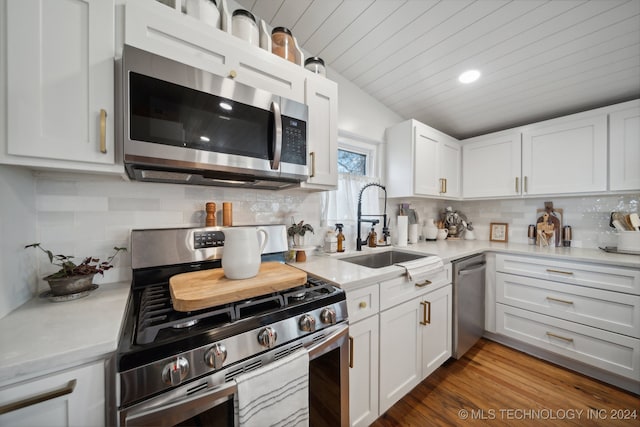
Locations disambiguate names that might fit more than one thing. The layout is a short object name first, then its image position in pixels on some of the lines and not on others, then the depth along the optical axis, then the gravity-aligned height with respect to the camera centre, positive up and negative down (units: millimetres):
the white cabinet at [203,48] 911 +772
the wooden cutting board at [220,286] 777 -296
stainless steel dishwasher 1809 -778
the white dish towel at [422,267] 1379 -361
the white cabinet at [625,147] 1749 +528
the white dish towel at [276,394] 698 -613
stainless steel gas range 588 -410
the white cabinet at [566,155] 1912 +536
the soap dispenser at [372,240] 2049 -256
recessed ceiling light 1883 +1176
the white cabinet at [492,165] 2352 +533
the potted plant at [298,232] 1578 -143
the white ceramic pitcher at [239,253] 941 -175
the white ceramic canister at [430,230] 2604 -207
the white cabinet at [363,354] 1120 -740
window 2128 +494
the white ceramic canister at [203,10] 1075 +981
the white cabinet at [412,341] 1291 -851
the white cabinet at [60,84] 710 +437
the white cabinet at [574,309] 1549 -765
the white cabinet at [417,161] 2203 +539
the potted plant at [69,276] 839 -251
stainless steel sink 1843 -401
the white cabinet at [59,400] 494 -444
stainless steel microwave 839 +377
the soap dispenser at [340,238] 1798 -214
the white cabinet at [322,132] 1421 +526
